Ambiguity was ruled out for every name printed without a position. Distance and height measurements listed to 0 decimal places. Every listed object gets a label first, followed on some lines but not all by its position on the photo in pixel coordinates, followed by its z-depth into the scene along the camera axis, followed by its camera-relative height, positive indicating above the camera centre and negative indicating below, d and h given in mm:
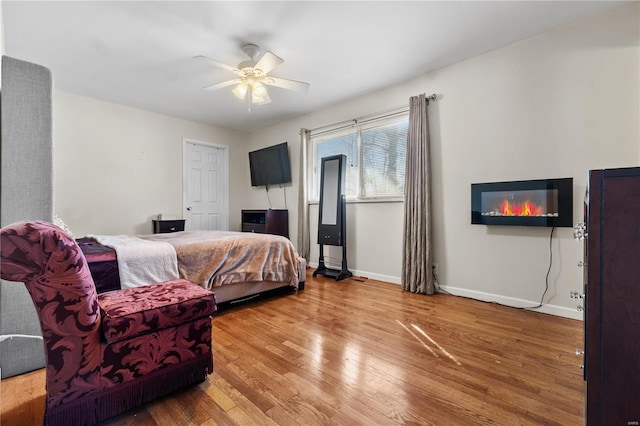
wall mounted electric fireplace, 2402 +75
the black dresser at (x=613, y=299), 752 -245
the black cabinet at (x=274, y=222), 4816 -205
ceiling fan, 2540 +1333
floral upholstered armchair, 1003 -539
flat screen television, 4828 +821
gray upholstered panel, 1426 +203
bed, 1906 -421
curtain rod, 3436 +1263
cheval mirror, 3734 -7
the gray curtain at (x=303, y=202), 4523 +140
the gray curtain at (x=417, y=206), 3094 +52
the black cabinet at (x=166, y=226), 4262 -239
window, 3543 +774
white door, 4916 +458
